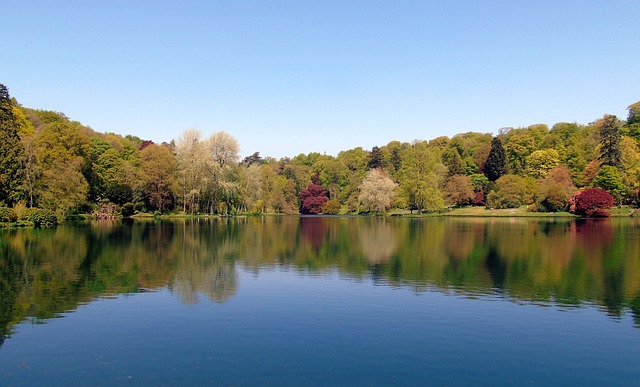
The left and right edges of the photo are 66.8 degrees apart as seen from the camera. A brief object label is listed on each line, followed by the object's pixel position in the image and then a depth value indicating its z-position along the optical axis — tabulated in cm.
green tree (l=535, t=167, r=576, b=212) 9025
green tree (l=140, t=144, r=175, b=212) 7844
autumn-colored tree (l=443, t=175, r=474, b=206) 10488
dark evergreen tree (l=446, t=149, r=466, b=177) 11331
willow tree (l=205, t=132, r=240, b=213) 7844
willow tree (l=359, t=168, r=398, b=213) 10181
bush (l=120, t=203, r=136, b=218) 8006
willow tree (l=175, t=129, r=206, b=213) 7744
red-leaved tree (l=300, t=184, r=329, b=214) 13462
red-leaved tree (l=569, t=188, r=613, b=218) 8288
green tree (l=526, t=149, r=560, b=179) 10919
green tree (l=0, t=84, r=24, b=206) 5519
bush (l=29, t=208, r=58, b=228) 5416
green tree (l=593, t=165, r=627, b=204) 8719
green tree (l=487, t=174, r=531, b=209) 9831
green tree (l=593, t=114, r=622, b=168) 9219
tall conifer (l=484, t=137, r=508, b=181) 11012
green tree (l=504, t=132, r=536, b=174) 11911
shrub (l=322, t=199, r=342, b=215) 13000
